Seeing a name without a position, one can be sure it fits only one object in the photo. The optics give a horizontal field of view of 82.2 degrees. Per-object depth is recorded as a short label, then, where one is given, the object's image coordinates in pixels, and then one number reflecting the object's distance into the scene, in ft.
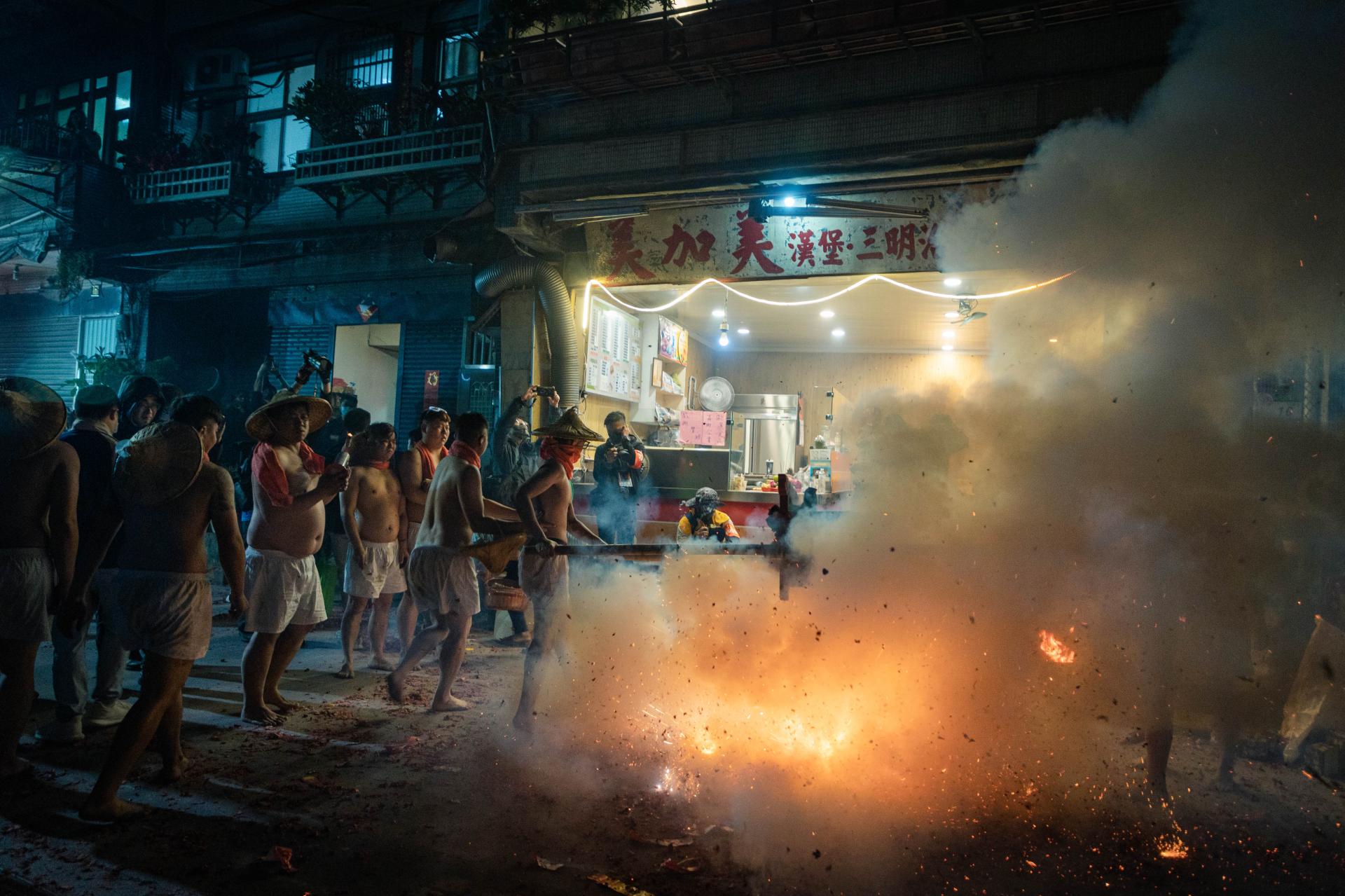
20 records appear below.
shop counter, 32.01
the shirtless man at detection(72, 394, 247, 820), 11.94
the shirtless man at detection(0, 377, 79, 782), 12.99
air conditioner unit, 49.01
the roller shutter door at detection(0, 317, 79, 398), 51.88
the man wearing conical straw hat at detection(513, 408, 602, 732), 16.87
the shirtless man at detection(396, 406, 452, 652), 22.17
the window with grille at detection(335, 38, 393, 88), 44.91
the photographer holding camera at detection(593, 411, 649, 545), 29.43
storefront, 29.55
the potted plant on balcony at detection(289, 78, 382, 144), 42.47
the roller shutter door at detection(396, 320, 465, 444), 41.55
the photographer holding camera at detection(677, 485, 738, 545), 27.27
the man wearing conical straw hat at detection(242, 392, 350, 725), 16.35
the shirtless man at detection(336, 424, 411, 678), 21.06
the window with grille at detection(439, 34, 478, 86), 42.06
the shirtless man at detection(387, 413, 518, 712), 17.65
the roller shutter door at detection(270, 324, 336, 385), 44.47
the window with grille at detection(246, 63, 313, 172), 47.47
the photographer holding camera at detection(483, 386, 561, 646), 27.86
